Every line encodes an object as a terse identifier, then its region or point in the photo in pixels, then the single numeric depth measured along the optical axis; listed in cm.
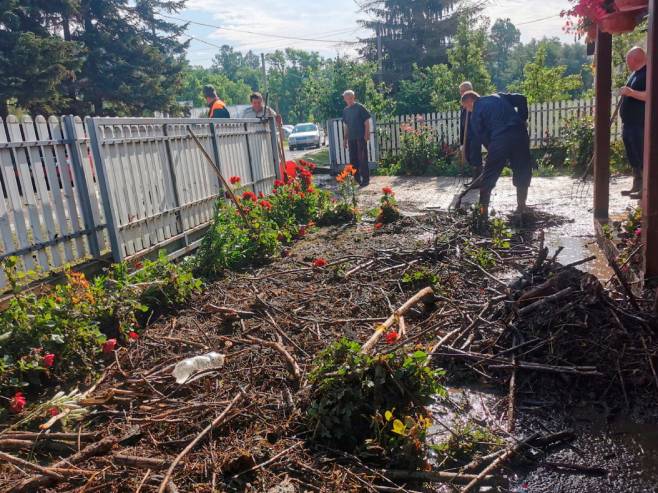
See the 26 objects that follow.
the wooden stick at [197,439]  237
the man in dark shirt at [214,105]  972
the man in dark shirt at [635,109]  711
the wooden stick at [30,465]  248
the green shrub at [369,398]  272
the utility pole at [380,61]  3966
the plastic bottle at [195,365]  339
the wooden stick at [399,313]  337
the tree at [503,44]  7894
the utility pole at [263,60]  5156
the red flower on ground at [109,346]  390
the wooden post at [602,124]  630
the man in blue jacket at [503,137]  778
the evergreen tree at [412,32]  3959
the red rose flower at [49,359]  346
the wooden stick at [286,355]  333
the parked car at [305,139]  3572
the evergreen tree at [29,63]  1836
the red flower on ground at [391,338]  334
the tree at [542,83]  1956
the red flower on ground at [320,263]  574
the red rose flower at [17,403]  316
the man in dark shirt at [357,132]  1276
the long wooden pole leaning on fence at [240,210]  647
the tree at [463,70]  2050
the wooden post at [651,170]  380
